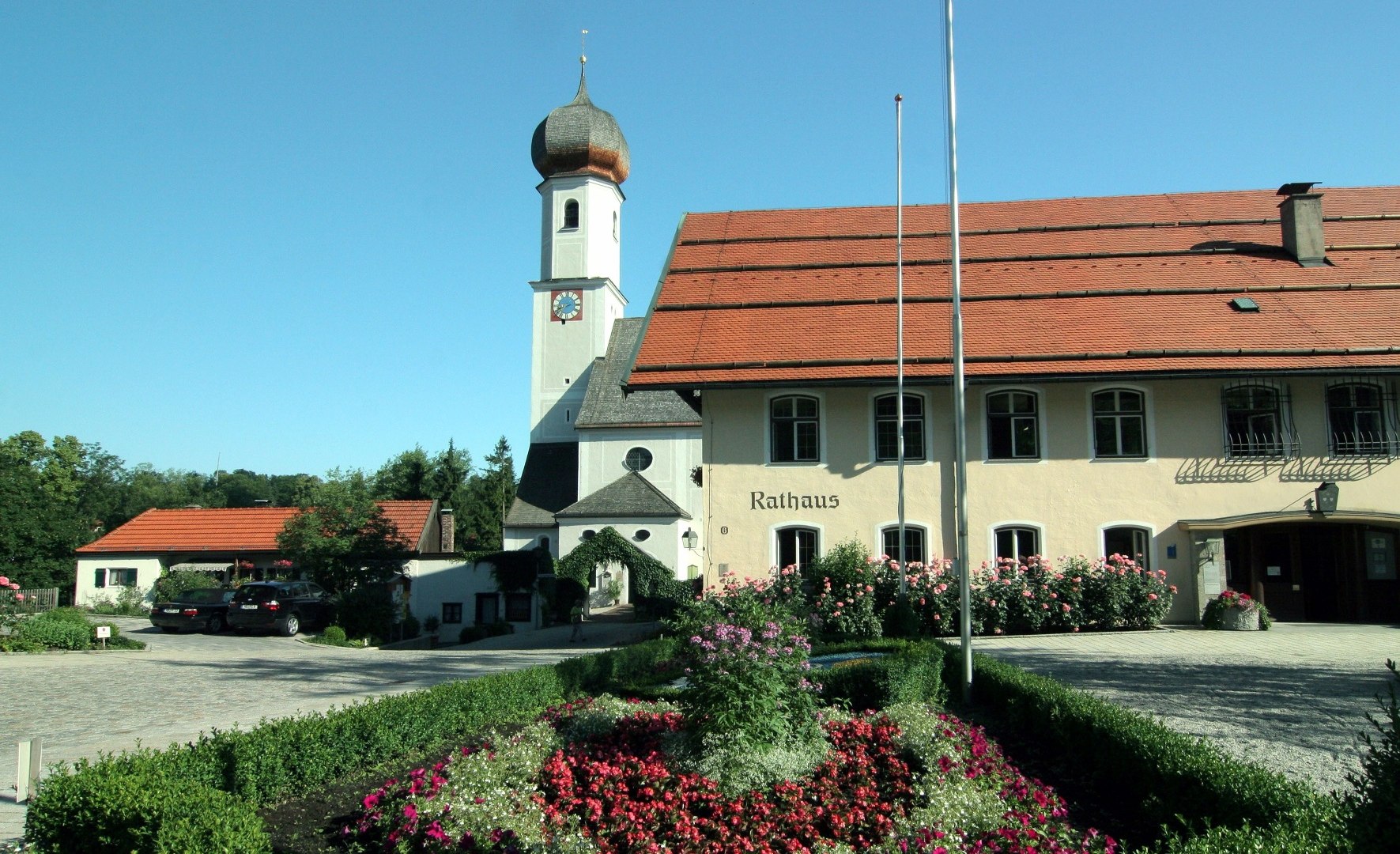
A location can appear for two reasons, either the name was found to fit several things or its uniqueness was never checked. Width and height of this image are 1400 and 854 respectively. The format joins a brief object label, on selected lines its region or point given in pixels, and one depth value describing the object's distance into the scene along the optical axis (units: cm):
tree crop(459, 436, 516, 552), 7538
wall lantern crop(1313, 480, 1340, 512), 2134
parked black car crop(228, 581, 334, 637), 3325
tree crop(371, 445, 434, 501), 7306
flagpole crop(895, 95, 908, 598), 2039
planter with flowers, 2033
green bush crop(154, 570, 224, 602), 4359
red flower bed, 746
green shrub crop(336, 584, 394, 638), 3462
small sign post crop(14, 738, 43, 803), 972
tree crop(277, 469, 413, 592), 3759
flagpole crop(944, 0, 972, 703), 1295
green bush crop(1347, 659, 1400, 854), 486
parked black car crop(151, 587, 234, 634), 3431
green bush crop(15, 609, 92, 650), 2620
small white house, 4684
